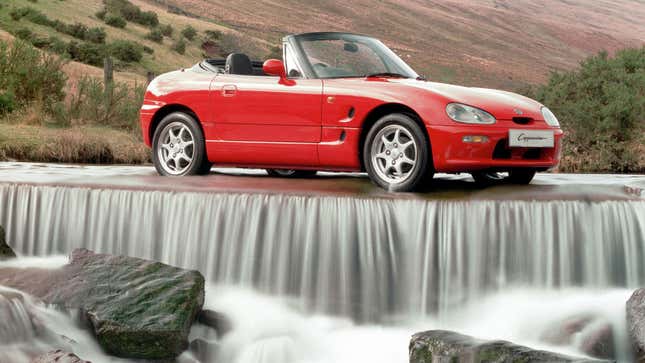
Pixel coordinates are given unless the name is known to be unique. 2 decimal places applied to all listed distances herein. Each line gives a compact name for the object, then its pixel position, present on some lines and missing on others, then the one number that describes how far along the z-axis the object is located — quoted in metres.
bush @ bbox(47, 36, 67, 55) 44.66
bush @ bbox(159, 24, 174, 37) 64.19
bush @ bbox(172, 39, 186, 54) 60.94
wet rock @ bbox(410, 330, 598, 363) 7.18
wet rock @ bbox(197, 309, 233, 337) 8.93
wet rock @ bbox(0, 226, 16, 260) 10.24
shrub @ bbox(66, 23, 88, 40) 51.94
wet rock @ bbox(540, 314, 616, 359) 8.21
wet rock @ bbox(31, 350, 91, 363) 7.63
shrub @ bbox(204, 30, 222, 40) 72.81
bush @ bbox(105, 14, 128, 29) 60.48
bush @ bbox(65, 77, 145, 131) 22.19
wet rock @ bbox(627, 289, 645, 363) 8.03
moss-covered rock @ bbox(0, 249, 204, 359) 8.44
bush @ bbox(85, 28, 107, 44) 52.09
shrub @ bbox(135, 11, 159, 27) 65.19
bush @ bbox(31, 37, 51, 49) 44.78
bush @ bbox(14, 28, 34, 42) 44.53
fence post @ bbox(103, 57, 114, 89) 29.00
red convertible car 9.12
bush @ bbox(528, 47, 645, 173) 20.00
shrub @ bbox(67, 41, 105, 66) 46.50
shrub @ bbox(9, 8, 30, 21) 47.91
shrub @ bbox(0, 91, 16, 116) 21.98
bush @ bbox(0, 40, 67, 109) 22.72
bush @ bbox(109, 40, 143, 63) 50.06
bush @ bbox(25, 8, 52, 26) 49.66
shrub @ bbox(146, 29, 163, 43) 60.72
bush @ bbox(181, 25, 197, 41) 68.62
